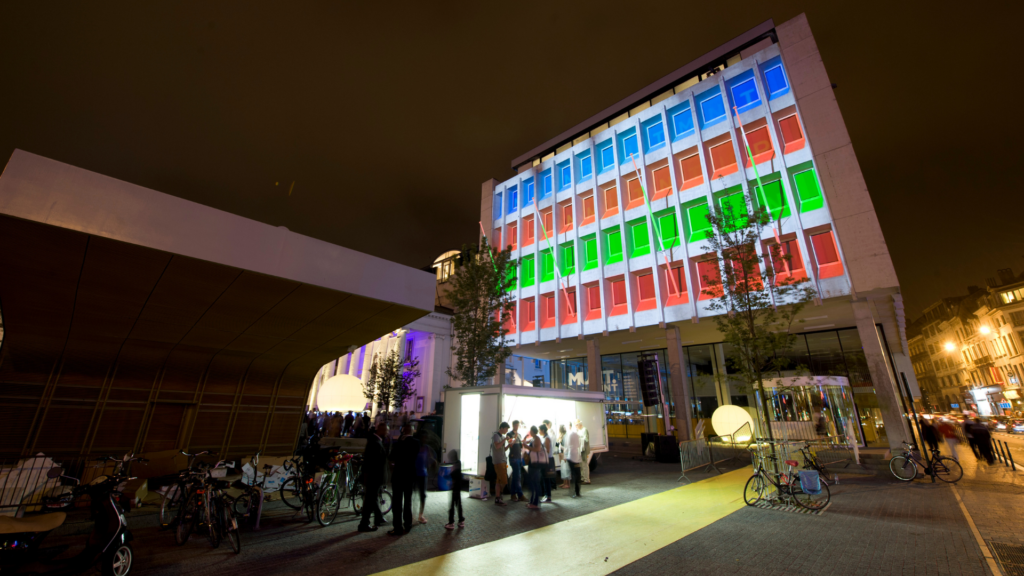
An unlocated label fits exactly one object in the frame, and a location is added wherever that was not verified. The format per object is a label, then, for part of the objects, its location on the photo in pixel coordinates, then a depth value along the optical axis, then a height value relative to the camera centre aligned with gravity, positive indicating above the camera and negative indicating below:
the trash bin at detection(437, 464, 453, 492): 11.45 -1.61
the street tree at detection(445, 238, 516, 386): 18.94 +5.13
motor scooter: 4.51 -1.34
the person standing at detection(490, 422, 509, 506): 10.41 -0.84
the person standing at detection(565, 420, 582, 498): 10.70 -0.84
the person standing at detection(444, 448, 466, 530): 7.65 -1.17
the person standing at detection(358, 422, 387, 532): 7.59 -1.02
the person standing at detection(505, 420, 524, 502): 10.36 -1.06
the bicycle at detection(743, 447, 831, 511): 9.33 -1.52
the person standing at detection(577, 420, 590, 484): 12.64 -0.98
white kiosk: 11.54 +0.34
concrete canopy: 6.11 +2.31
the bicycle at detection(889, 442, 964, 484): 12.05 -1.36
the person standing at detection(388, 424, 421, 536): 7.35 -0.88
